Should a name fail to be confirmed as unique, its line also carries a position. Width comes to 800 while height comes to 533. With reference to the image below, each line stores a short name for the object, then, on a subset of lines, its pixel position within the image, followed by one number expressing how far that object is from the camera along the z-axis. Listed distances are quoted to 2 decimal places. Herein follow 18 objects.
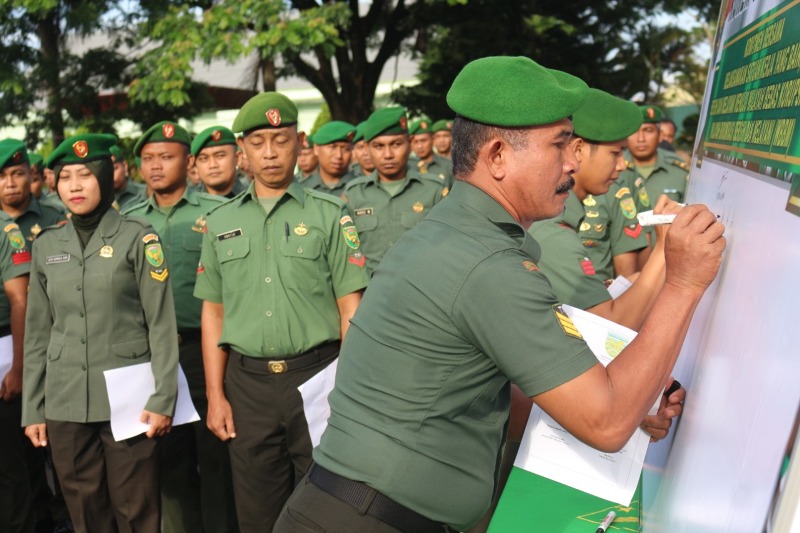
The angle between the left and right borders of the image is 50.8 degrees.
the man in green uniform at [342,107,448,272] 6.45
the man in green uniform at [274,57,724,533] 1.51
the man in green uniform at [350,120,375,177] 9.20
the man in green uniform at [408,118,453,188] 10.27
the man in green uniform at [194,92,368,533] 3.48
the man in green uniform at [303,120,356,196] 7.98
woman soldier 3.62
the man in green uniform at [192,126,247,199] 5.54
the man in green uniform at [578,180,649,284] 4.93
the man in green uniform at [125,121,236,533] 4.33
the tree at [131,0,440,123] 11.95
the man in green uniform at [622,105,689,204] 7.66
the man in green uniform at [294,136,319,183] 9.86
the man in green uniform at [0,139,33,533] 4.32
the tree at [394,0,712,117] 17.53
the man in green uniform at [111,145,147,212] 6.57
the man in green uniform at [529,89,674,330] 2.69
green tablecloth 2.11
